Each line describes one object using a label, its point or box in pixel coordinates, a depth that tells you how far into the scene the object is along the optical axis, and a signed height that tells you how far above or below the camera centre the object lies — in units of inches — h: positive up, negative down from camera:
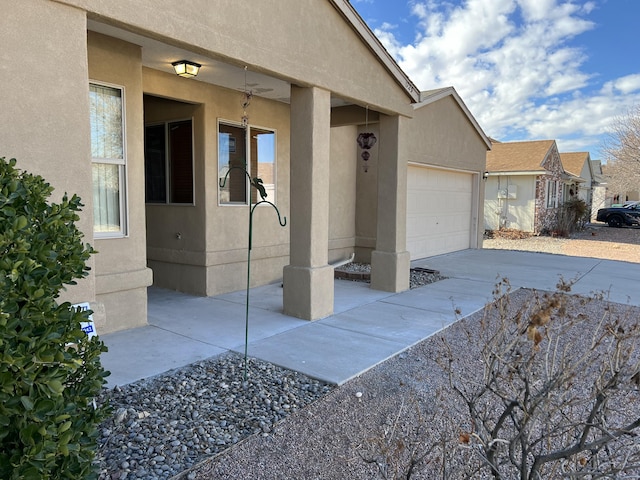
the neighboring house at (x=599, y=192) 1571.1 +44.2
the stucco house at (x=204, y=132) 140.0 +34.5
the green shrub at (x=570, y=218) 879.1 -27.7
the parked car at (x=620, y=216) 1090.1 -26.9
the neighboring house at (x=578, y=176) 1074.7 +73.7
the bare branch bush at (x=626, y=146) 1027.9 +135.5
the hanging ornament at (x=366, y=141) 374.6 +49.8
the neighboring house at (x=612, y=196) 1487.2 +33.7
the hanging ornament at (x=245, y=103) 291.5 +64.5
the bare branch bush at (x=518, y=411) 74.6 -44.4
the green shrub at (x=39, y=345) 64.3 -21.7
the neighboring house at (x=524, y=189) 869.8 +29.5
